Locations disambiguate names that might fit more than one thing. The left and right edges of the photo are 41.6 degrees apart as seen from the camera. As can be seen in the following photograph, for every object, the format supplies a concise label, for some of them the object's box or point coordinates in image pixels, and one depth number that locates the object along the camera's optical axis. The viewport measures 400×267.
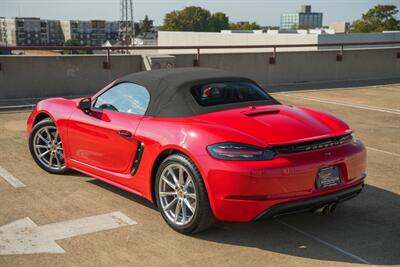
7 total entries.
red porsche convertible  4.26
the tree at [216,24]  196.50
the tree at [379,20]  125.75
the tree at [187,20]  176.25
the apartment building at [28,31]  143.62
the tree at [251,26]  191.54
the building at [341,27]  138.38
